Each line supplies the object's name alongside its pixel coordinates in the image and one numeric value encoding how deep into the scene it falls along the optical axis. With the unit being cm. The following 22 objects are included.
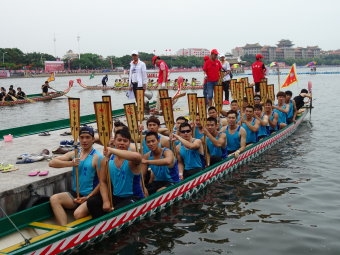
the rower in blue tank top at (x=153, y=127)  859
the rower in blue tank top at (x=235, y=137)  1146
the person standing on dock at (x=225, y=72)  1898
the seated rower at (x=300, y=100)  1972
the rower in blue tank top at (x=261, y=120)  1303
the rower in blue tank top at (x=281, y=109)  1596
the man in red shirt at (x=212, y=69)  1636
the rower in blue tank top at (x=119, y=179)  672
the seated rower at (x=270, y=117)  1442
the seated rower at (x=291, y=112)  1709
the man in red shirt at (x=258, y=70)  1936
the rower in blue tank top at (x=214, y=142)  995
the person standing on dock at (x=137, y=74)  1458
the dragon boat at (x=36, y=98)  3069
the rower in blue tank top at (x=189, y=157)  921
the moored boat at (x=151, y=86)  4581
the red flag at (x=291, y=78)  2239
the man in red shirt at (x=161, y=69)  1641
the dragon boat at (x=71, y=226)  590
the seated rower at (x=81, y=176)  697
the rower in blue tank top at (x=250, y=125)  1245
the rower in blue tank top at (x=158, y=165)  777
